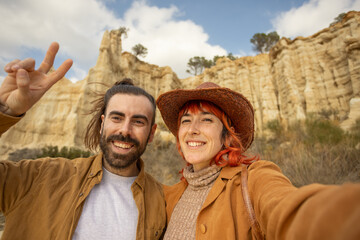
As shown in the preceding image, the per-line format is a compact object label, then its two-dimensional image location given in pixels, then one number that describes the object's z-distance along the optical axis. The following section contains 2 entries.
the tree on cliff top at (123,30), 21.41
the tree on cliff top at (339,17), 19.54
